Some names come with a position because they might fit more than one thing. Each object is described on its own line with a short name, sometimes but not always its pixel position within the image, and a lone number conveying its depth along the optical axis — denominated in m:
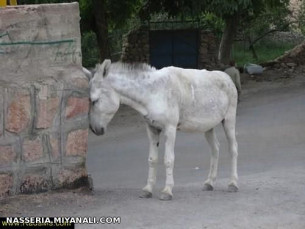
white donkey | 7.46
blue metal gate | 22.23
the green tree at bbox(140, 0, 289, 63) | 18.50
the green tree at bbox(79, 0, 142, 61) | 19.81
